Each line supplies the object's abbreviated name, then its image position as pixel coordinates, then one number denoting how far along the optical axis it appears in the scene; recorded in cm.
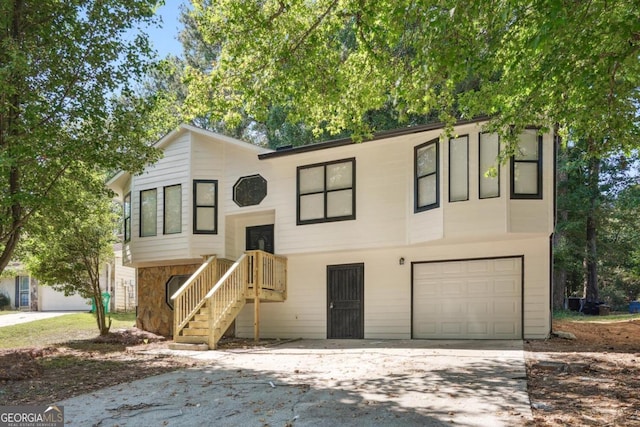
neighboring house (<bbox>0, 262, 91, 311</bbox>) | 2714
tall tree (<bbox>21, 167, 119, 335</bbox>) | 1303
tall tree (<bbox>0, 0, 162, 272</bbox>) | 926
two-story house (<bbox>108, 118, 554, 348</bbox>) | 1158
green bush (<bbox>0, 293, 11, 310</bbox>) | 2770
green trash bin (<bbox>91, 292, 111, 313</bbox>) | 2402
